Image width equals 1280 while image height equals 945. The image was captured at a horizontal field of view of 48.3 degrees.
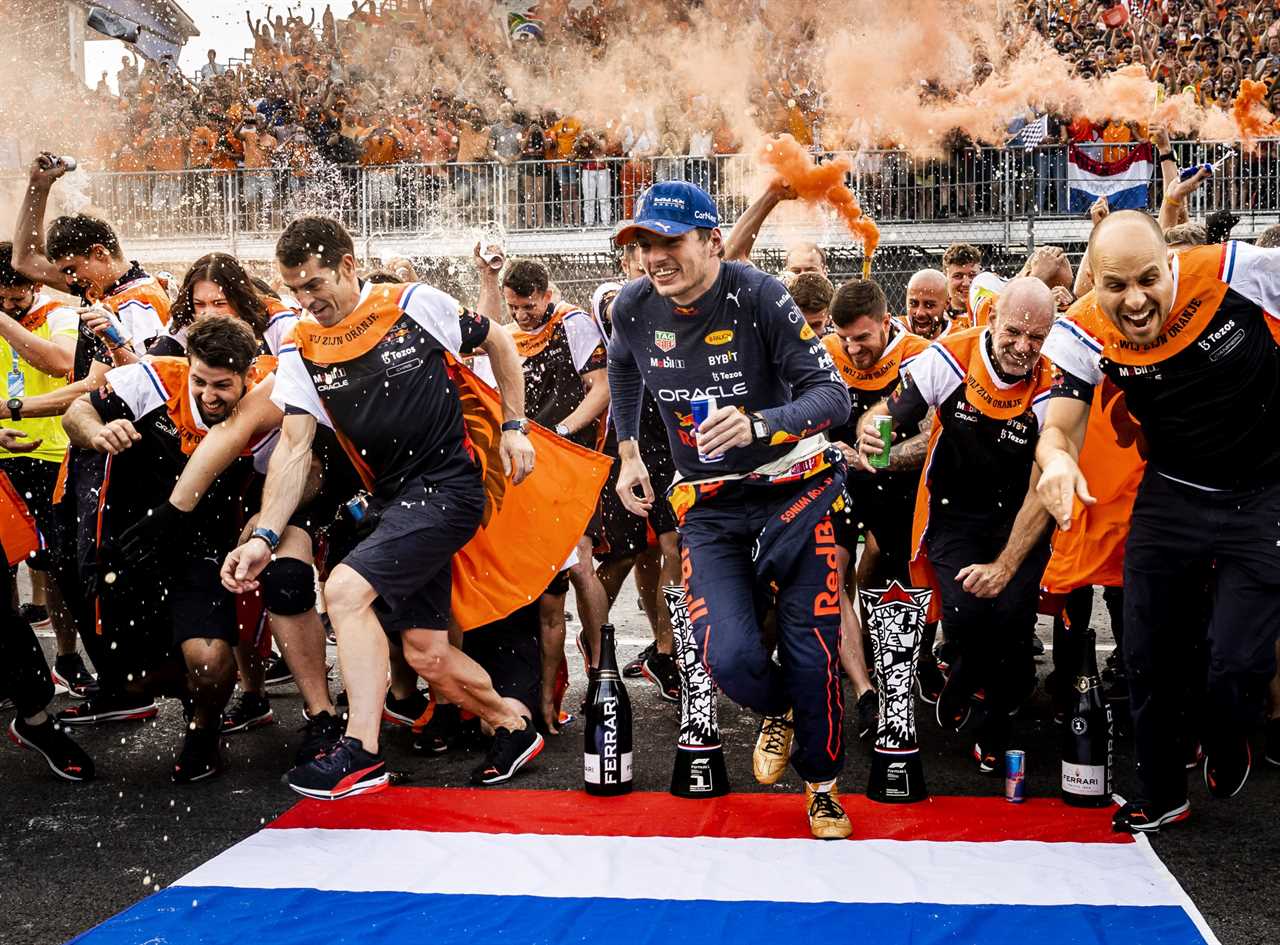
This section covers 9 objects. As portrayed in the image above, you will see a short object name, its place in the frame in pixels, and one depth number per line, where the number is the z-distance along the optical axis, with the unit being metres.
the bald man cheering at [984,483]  5.39
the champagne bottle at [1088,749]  4.78
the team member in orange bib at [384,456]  5.00
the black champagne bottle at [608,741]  5.05
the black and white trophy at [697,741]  5.02
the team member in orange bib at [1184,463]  4.20
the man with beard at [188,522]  5.37
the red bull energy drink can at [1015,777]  4.88
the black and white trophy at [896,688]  4.91
